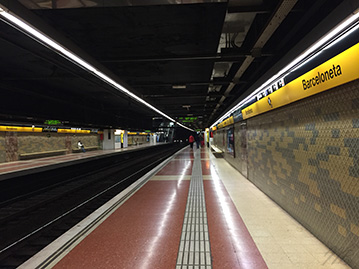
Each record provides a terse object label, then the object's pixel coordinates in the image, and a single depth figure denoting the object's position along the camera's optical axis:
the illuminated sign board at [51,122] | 11.49
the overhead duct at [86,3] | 2.99
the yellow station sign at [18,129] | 11.62
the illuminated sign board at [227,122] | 9.05
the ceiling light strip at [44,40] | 2.25
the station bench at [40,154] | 13.29
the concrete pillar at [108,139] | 23.12
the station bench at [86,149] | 18.64
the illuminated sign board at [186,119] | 21.83
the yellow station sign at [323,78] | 1.97
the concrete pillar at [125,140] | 27.66
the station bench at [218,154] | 13.74
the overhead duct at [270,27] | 2.53
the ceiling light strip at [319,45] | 1.84
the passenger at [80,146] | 17.90
